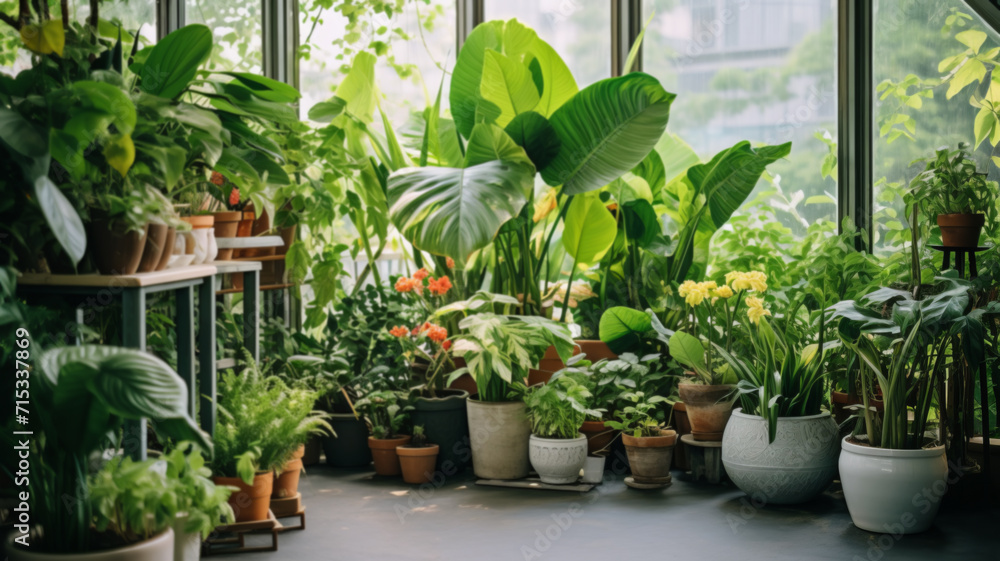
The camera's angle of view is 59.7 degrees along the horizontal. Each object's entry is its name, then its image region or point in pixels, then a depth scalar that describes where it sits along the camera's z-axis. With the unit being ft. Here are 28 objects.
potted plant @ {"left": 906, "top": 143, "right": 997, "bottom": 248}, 9.77
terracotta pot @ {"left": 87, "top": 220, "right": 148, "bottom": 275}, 6.66
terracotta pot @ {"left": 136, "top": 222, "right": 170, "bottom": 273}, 6.91
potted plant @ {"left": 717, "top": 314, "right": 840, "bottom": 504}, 9.71
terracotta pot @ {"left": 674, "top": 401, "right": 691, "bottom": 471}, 11.46
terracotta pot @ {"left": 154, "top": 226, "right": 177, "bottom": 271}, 7.14
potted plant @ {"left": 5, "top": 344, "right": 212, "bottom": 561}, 5.35
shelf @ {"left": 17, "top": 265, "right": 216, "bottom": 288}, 6.63
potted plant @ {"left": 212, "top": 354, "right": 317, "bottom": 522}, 8.34
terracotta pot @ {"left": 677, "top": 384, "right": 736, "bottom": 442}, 10.71
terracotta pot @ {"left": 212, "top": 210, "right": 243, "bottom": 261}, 9.44
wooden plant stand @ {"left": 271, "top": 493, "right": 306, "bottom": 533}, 9.16
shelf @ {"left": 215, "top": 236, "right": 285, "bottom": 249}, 9.42
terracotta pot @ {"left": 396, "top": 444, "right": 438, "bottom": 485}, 10.87
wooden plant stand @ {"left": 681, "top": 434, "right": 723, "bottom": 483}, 10.78
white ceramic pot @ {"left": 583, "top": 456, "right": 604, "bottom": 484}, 10.79
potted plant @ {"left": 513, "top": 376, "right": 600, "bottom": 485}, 10.57
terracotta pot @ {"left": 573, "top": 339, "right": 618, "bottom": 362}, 12.48
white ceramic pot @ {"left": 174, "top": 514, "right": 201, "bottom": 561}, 6.75
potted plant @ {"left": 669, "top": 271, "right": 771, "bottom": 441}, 10.62
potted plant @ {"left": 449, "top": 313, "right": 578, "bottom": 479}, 10.64
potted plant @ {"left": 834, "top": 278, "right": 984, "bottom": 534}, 8.60
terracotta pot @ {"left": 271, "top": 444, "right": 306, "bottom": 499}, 9.11
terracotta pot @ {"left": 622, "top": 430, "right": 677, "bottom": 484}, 10.64
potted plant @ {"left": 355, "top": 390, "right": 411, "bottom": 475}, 11.13
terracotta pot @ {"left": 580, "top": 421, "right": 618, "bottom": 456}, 11.51
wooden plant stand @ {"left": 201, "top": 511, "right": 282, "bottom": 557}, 8.32
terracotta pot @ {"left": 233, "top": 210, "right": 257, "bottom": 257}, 10.04
